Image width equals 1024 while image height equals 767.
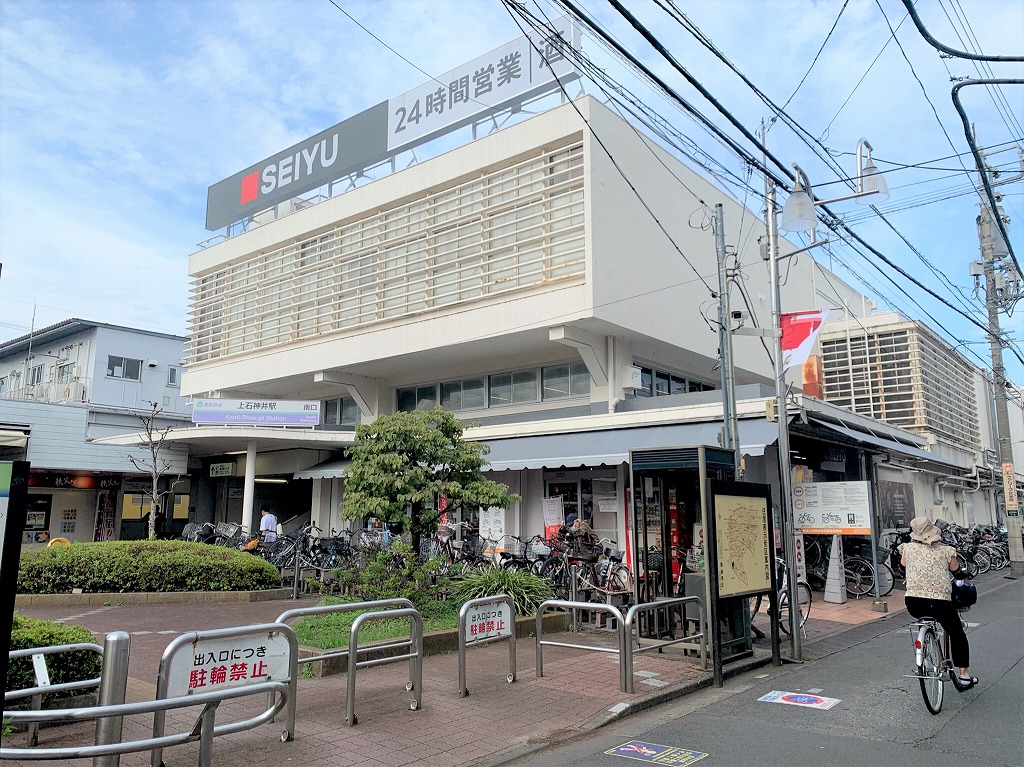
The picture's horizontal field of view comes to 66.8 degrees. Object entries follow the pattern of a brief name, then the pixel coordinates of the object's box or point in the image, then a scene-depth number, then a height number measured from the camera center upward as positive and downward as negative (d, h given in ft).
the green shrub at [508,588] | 36.42 -3.59
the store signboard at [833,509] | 45.75 +0.18
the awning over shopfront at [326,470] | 69.10 +3.67
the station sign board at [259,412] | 68.90 +8.75
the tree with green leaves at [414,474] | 35.22 +1.75
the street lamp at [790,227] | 33.12 +12.44
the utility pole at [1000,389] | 69.77 +11.33
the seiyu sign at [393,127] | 61.87 +35.20
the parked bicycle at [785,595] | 37.01 -3.96
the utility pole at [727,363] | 36.11 +6.93
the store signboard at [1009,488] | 71.72 +2.21
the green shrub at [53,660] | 20.36 -3.96
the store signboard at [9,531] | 9.99 -0.26
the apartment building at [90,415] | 77.61 +10.33
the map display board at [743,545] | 28.04 -1.23
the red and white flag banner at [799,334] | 35.01 +7.98
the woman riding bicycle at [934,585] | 23.71 -2.20
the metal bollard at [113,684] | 14.87 -3.33
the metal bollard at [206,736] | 14.55 -4.15
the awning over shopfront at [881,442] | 50.52 +4.98
